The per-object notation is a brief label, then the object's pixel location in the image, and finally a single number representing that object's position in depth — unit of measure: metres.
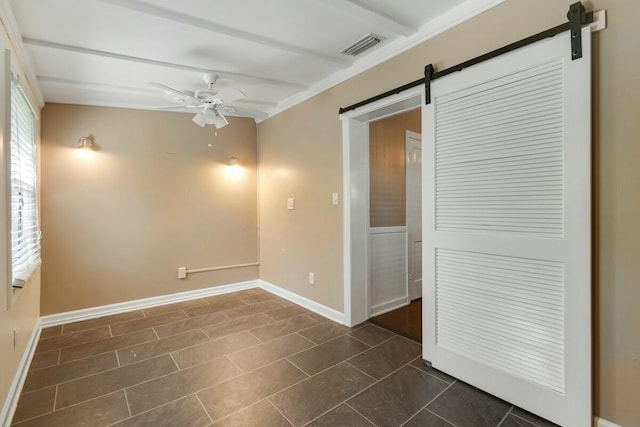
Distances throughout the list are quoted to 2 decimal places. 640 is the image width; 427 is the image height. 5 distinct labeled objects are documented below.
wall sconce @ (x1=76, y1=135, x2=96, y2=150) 3.46
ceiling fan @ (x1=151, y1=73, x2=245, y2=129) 2.81
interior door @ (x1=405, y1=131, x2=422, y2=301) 3.87
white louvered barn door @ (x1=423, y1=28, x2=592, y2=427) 1.60
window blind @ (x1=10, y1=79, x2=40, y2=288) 2.18
